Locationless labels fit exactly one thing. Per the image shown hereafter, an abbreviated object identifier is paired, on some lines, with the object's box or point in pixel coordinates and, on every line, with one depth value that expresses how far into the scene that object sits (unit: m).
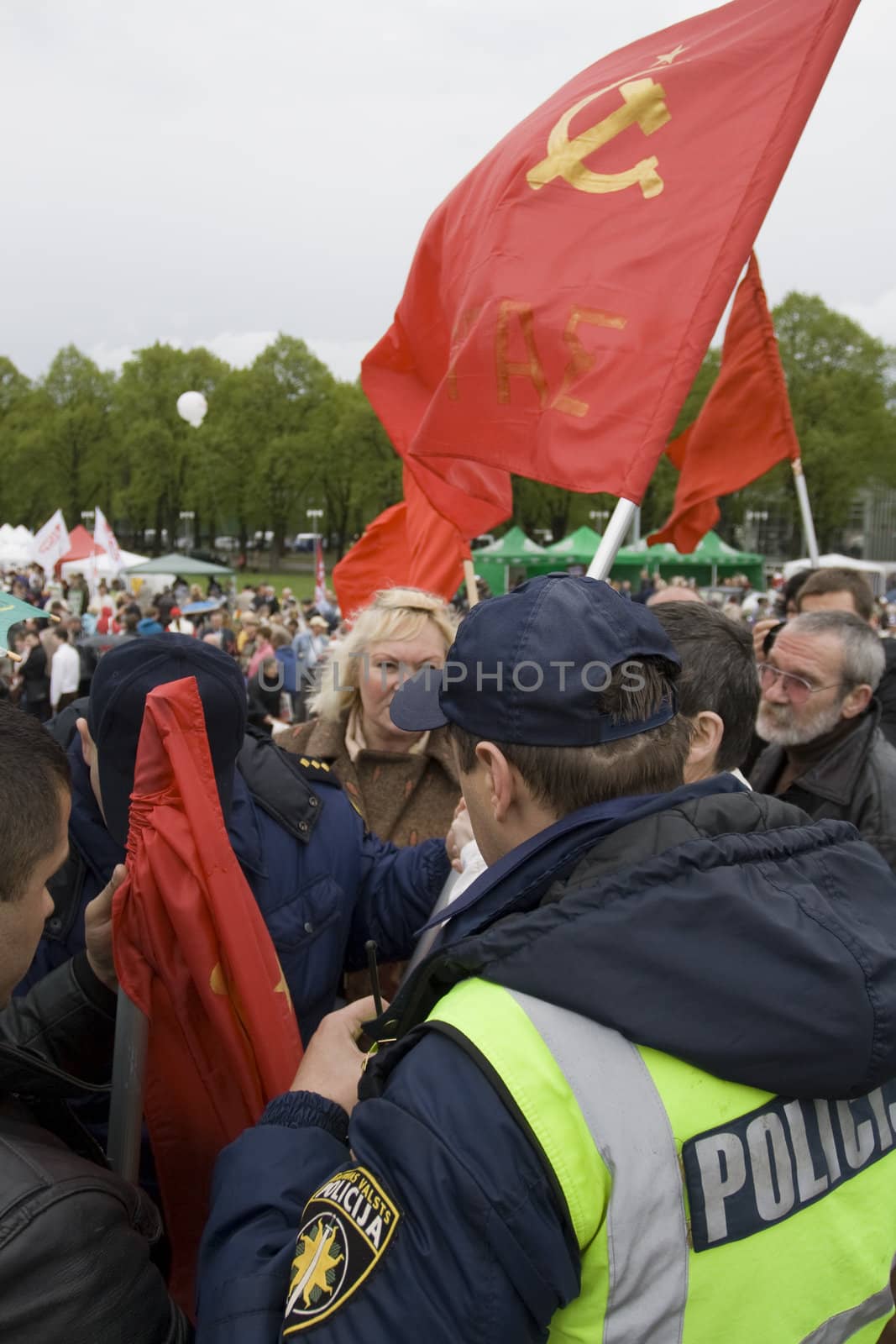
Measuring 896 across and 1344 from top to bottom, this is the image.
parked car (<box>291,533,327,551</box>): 55.71
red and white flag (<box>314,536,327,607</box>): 22.61
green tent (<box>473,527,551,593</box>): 32.16
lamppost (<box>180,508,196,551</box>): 50.17
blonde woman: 3.33
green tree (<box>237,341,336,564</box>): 50.50
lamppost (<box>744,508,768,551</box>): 48.81
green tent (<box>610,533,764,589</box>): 34.62
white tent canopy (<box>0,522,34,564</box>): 32.31
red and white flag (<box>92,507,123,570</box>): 24.66
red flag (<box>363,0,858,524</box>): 3.17
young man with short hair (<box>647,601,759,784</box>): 2.54
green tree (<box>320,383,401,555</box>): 49.31
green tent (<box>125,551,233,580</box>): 26.72
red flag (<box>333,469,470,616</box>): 4.93
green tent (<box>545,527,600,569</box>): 33.09
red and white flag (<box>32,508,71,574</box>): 21.81
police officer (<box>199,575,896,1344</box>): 1.06
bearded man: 3.28
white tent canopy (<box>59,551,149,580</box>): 25.31
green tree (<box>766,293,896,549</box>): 44.19
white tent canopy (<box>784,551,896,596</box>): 33.68
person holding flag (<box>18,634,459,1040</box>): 1.88
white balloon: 20.22
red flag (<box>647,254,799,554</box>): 5.52
